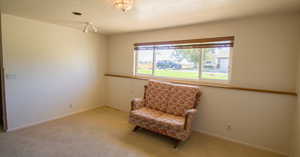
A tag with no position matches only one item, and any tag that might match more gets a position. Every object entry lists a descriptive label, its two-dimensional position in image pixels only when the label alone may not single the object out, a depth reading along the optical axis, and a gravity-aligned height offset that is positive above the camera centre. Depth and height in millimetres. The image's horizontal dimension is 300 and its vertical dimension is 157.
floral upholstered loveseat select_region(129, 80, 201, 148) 2477 -768
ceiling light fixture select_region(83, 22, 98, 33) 3201 +969
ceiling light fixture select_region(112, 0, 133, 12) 1712 +760
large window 2964 +268
